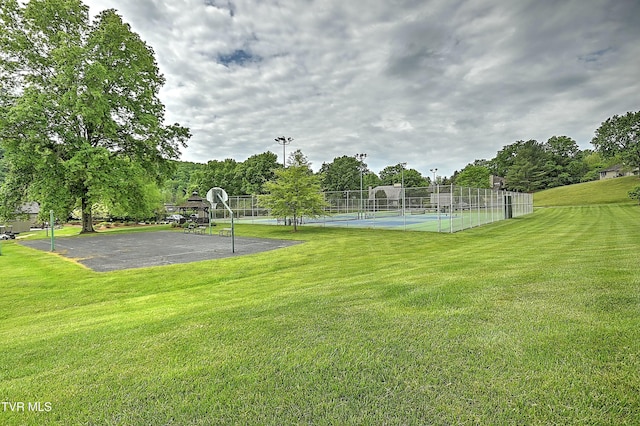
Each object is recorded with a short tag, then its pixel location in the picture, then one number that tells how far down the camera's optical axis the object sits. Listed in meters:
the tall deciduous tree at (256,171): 52.57
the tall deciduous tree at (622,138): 44.59
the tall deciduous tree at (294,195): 18.00
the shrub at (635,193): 35.91
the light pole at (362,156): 47.62
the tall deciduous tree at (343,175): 63.66
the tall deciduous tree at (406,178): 70.80
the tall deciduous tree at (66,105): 18.16
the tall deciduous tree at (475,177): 66.12
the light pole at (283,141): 27.34
